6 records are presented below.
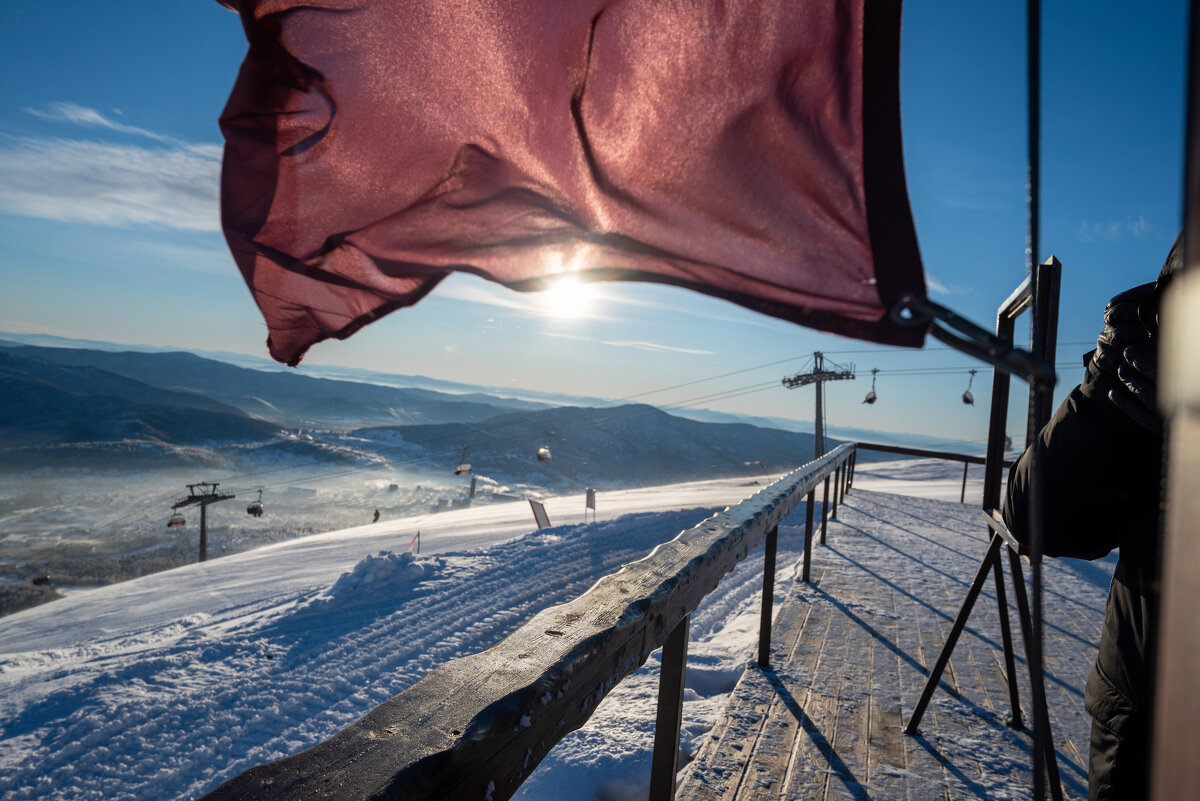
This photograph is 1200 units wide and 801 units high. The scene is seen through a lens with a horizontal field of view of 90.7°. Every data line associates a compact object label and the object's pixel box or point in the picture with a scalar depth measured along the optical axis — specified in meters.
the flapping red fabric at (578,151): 1.13
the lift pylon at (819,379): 28.03
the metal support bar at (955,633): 2.61
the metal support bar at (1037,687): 1.28
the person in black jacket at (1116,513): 1.56
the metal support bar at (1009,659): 2.65
